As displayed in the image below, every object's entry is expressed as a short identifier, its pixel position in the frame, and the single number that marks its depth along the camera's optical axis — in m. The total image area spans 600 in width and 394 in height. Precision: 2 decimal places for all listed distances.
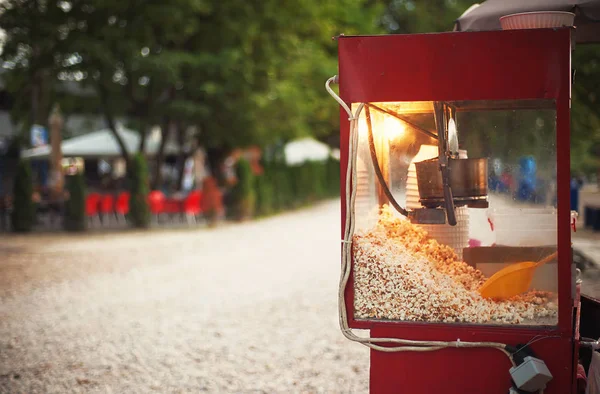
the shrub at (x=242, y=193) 23.14
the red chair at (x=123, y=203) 21.22
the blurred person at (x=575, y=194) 11.18
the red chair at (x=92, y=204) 20.94
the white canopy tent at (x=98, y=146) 26.25
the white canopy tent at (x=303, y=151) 33.94
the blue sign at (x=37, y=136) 23.98
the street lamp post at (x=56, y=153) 21.44
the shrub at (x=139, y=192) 20.30
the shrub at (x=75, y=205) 20.12
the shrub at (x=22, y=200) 19.98
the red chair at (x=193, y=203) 21.28
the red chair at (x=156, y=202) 21.14
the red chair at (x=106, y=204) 21.53
